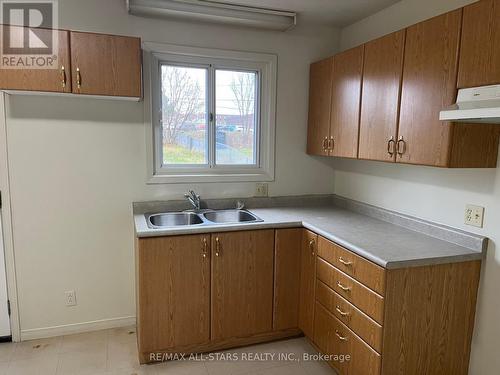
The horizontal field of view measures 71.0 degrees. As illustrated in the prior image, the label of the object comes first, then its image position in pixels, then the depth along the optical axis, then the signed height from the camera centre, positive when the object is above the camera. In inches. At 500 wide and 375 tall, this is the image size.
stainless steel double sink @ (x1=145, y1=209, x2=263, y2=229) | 102.9 -23.0
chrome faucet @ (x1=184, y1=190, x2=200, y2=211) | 106.7 -17.7
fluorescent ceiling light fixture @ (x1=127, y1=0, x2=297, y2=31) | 92.9 +35.4
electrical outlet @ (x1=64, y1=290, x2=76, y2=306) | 102.0 -46.2
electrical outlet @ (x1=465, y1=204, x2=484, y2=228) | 73.0 -14.3
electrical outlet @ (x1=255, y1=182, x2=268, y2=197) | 117.0 -15.6
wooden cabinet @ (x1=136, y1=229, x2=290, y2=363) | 87.8 -39.4
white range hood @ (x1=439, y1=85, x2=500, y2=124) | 56.5 +7.3
